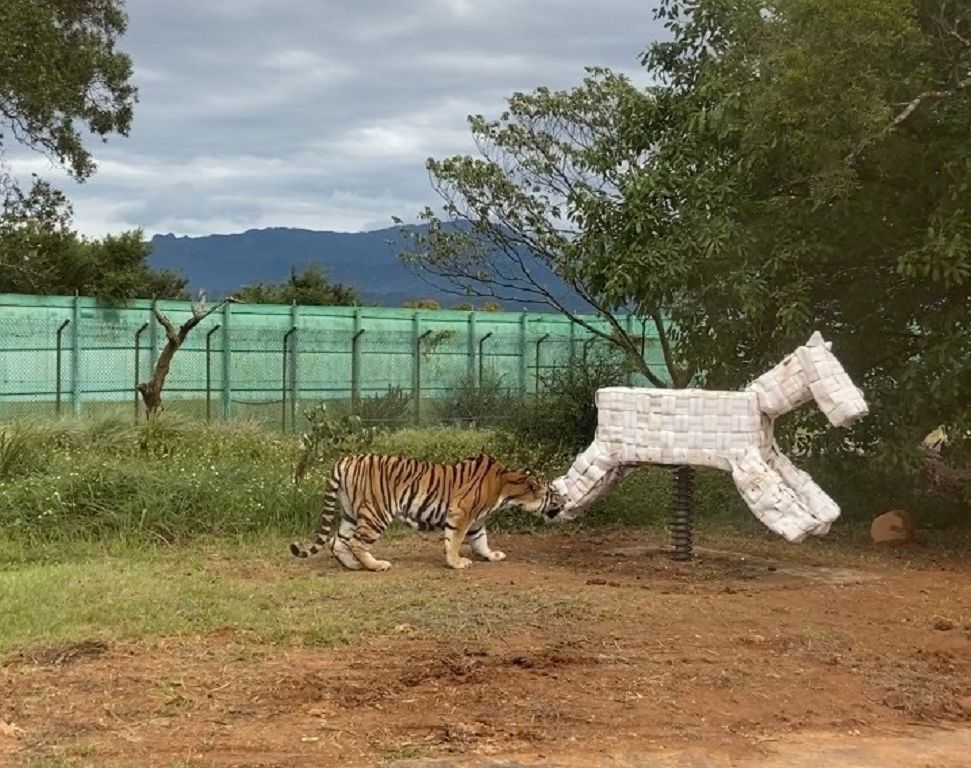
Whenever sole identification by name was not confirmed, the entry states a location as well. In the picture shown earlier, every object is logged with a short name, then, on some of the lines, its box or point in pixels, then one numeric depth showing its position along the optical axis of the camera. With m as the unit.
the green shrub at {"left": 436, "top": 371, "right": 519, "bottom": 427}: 20.41
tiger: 9.95
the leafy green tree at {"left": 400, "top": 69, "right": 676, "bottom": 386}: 19.58
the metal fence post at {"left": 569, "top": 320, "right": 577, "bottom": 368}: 23.90
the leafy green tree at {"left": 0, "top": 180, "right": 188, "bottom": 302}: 26.67
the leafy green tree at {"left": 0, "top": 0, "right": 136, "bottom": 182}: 21.84
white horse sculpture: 9.43
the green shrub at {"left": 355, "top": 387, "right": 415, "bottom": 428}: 19.89
